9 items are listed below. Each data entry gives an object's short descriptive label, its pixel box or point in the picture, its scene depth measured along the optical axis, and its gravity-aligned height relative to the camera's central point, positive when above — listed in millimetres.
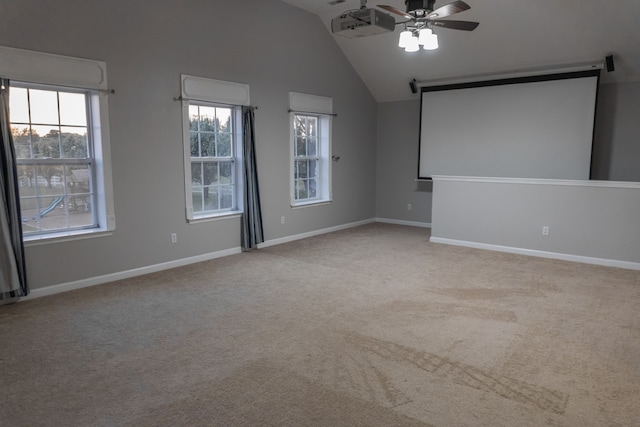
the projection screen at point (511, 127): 6188 +493
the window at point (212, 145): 5234 +170
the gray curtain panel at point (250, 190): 5773 -429
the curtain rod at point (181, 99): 5031 +698
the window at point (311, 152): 6805 +114
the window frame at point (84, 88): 3830 +680
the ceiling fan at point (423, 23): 4180 +1368
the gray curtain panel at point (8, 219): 3736 -532
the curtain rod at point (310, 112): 6484 +734
